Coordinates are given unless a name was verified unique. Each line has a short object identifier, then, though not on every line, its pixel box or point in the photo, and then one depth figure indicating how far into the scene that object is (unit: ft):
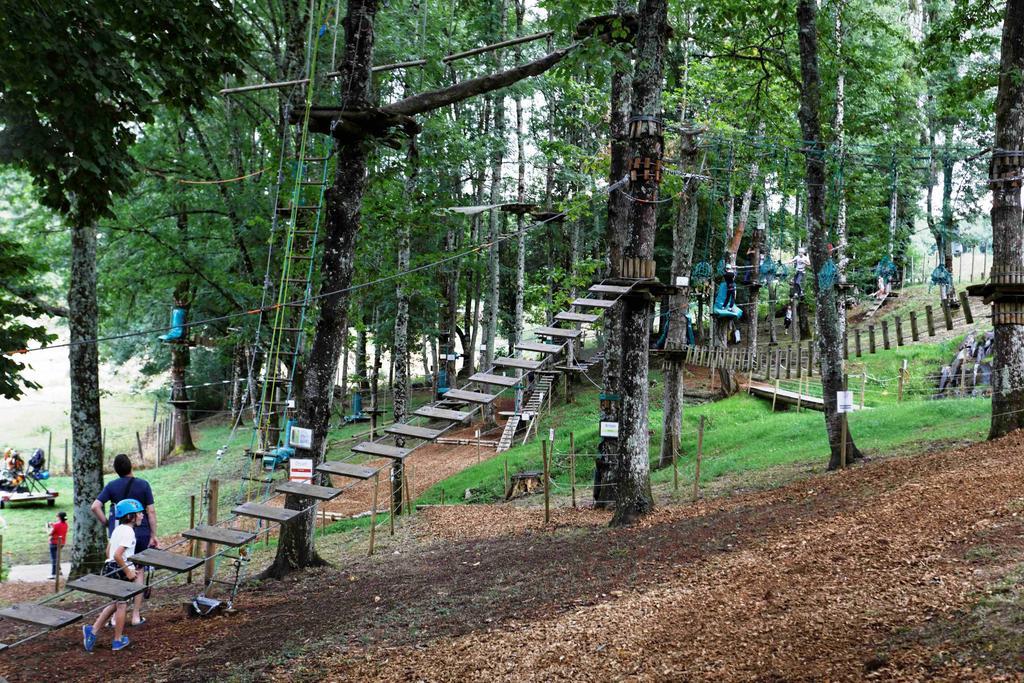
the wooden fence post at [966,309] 72.18
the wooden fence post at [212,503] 35.50
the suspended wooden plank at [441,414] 25.10
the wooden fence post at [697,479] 40.42
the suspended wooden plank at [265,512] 23.08
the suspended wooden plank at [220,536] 22.35
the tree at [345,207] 32.58
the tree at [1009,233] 37.29
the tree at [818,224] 41.57
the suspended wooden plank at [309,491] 23.49
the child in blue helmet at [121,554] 23.86
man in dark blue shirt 24.57
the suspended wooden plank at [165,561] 20.90
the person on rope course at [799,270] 86.58
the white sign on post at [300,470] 30.81
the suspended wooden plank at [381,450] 24.56
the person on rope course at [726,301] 84.64
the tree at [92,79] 23.62
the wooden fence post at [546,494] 40.08
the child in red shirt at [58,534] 47.62
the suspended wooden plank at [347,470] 23.57
